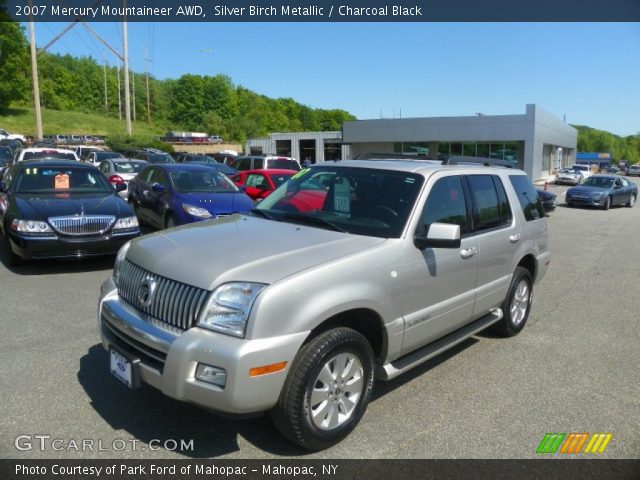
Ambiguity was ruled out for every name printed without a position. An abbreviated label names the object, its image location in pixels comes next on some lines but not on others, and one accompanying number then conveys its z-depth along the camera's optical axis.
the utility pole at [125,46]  32.35
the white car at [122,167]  17.24
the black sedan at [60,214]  7.21
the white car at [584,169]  43.85
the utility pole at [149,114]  112.69
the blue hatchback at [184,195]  9.44
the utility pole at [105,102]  115.10
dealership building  40.94
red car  12.02
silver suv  2.82
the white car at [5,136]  56.00
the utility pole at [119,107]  112.45
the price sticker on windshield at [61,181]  8.54
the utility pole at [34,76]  30.27
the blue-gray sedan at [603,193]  22.28
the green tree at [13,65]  62.69
